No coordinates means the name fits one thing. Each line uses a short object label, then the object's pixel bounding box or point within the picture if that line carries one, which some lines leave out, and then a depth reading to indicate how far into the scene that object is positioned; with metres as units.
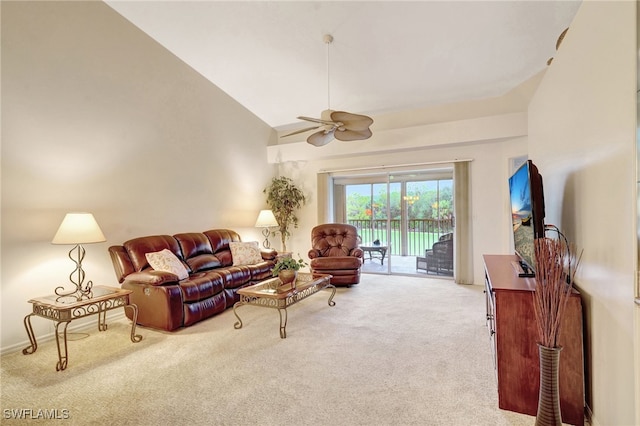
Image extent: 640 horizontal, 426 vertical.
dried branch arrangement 1.58
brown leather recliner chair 4.98
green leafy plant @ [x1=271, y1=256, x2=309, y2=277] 3.51
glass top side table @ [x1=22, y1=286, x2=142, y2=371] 2.56
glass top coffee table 3.14
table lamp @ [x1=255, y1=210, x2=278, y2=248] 5.78
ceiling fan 3.35
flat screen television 2.06
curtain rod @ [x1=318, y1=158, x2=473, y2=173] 5.29
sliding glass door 5.71
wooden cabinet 1.79
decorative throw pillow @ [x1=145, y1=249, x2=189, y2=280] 3.55
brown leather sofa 3.29
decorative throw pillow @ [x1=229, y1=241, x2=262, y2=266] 4.73
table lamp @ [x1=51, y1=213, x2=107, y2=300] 2.83
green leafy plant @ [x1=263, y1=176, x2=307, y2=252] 6.40
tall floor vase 1.59
